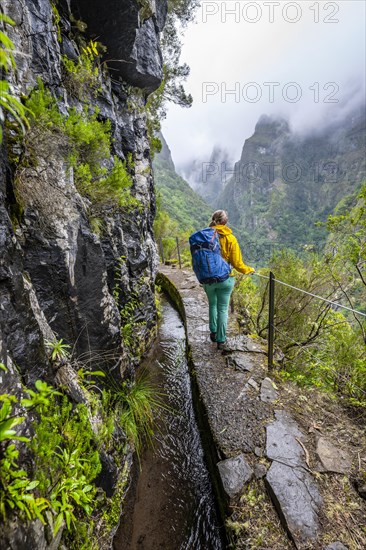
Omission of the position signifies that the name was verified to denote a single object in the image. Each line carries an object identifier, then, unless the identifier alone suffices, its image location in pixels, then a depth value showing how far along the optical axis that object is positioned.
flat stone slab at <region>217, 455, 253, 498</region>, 2.23
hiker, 3.65
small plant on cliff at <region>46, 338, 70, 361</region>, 2.07
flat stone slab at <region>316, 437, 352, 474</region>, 2.32
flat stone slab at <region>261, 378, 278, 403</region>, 3.20
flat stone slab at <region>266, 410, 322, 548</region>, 1.92
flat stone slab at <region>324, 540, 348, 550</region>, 1.78
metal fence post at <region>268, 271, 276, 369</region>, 3.29
